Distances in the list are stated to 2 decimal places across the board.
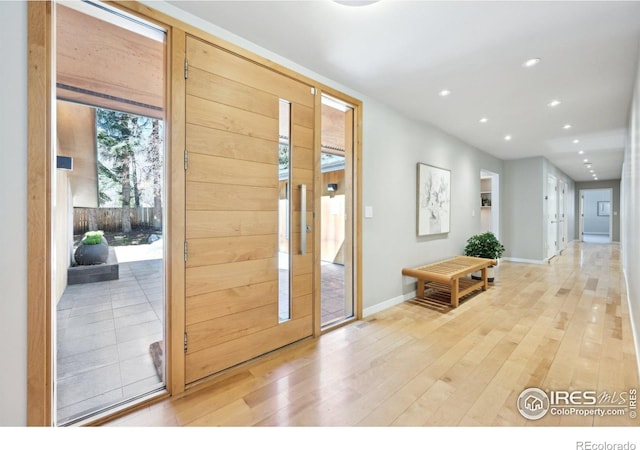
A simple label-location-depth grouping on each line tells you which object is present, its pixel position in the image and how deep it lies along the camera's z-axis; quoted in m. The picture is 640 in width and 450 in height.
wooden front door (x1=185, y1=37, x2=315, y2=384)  1.88
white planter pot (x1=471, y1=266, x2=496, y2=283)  4.61
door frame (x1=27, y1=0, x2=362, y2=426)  1.32
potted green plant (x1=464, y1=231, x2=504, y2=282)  4.58
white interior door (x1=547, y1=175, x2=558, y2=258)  6.62
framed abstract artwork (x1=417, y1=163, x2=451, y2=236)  3.92
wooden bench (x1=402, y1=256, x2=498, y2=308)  3.42
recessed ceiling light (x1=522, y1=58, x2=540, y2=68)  2.38
